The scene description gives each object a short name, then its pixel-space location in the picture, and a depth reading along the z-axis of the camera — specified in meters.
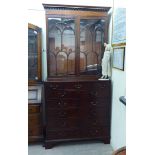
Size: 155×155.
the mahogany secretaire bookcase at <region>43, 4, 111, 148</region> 2.93
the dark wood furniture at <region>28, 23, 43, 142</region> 3.01
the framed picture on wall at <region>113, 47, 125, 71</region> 2.52
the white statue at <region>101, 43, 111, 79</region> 2.95
